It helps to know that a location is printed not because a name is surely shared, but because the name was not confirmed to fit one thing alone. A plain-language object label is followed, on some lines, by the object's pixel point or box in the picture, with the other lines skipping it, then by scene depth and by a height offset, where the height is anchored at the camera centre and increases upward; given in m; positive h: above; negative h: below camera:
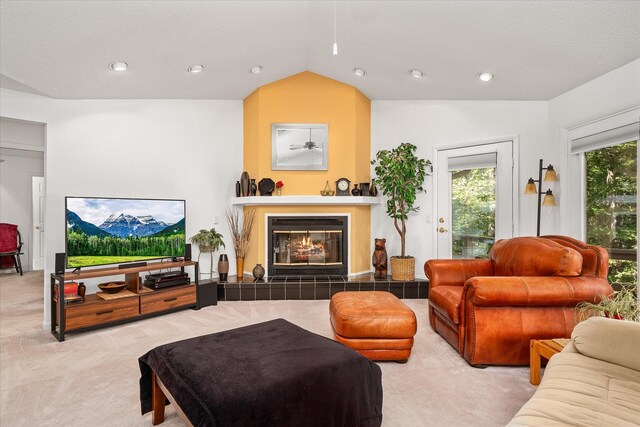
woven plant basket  4.55 -0.71
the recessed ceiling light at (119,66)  3.46 +1.48
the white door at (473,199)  4.50 +0.20
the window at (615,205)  3.31 +0.08
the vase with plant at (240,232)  4.59 -0.24
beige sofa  1.16 -0.67
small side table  2.06 -0.83
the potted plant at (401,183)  4.51 +0.40
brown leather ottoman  2.48 -0.82
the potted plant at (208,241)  4.32 -0.33
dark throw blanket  1.35 -0.70
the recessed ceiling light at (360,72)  4.31 +1.76
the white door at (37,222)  7.12 -0.16
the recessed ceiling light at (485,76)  3.88 +1.53
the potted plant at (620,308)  1.96 -0.54
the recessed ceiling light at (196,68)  3.82 +1.60
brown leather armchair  2.34 -0.61
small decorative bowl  3.49 -0.73
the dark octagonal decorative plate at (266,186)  4.61 +0.36
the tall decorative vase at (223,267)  4.45 -0.67
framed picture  4.71 +0.91
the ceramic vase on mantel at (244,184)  4.62 +0.39
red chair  6.46 -0.61
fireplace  4.71 -0.43
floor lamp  3.95 +0.29
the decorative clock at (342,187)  4.73 +0.36
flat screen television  3.42 -0.17
